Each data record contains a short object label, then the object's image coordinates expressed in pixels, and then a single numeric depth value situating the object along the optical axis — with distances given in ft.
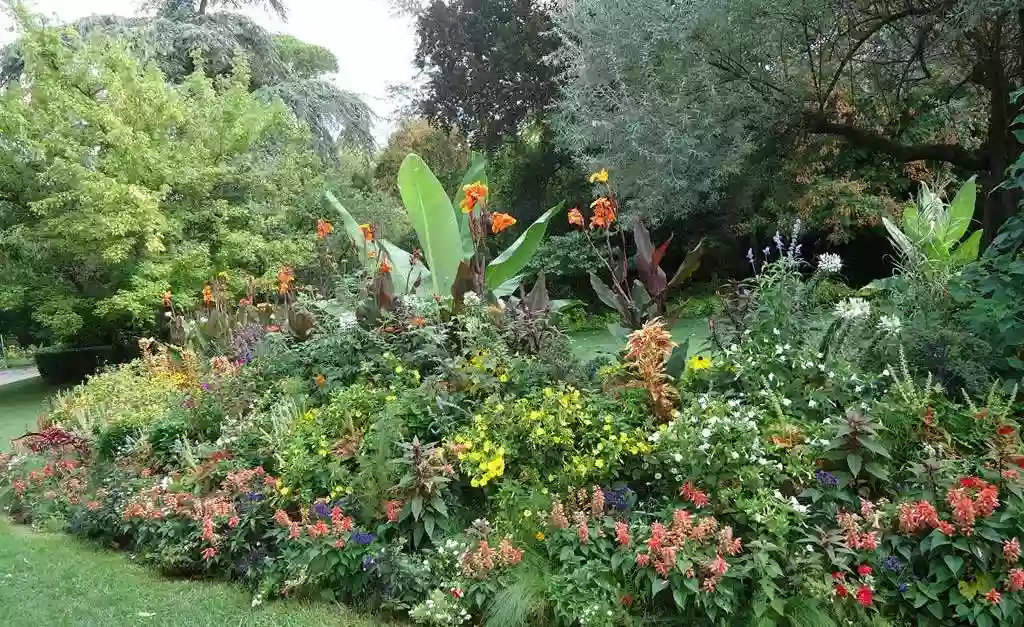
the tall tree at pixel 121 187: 32.63
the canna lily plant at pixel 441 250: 17.75
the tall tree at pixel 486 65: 52.37
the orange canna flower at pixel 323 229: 19.83
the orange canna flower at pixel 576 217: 14.32
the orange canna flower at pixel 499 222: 15.62
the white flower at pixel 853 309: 12.20
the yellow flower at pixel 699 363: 12.64
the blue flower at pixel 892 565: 9.00
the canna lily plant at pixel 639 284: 14.38
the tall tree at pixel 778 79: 23.11
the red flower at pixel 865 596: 8.57
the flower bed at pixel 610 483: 9.03
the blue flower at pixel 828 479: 9.80
